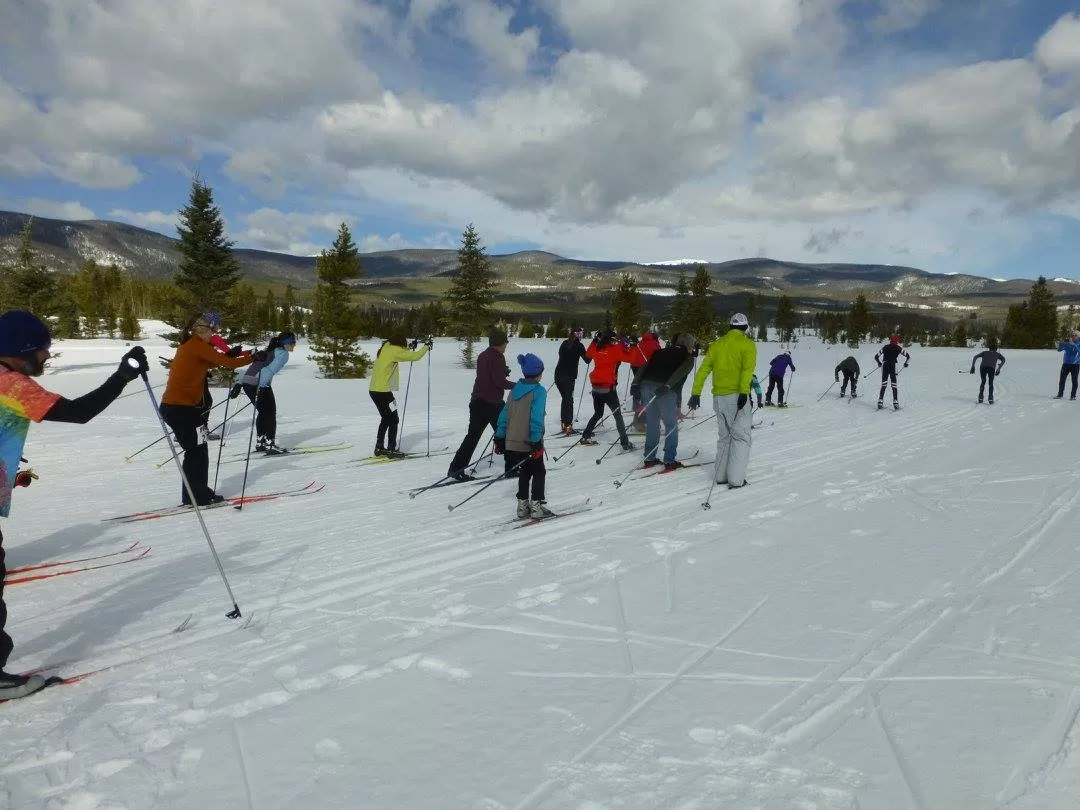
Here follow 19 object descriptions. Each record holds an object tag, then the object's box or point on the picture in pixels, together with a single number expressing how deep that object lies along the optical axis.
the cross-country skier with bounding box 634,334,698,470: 8.95
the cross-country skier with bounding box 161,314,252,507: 7.01
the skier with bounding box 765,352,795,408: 16.91
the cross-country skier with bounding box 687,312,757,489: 7.72
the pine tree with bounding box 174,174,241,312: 28.58
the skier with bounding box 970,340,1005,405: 16.98
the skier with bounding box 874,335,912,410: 15.84
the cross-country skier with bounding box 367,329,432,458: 9.93
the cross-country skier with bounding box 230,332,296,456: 9.05
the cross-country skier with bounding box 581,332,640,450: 11.41
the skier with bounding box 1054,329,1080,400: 17.05
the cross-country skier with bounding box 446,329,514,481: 8.74
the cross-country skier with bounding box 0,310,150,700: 3.23
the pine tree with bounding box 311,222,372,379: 30.86
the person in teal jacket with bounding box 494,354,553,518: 6.66
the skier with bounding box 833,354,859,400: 18.81
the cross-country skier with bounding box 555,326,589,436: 12.63
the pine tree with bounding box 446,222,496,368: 37.75
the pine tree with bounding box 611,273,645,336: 50.97
